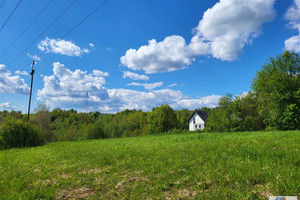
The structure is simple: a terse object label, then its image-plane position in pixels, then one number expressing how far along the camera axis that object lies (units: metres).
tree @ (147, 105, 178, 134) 54.88
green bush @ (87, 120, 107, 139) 50.00
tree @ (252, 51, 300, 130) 26.10
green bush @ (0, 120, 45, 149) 20.22
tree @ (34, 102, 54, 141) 43.91
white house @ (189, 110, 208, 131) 64.75
